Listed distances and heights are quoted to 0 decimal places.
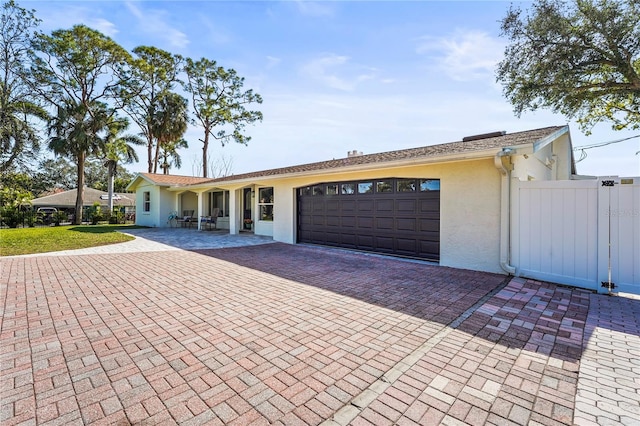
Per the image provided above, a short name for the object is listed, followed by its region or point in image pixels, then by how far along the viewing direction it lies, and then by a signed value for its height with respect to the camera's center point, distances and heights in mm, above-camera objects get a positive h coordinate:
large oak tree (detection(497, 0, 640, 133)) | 11406 +6449
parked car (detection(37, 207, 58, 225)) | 21381 -450
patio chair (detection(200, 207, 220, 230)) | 16703 -532
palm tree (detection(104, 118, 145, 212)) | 24109 +5450
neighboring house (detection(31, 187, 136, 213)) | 31278 +1240
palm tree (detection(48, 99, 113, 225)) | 19484 +5163
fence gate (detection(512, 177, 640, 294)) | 4930 -378
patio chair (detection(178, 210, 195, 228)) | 18406 -462
